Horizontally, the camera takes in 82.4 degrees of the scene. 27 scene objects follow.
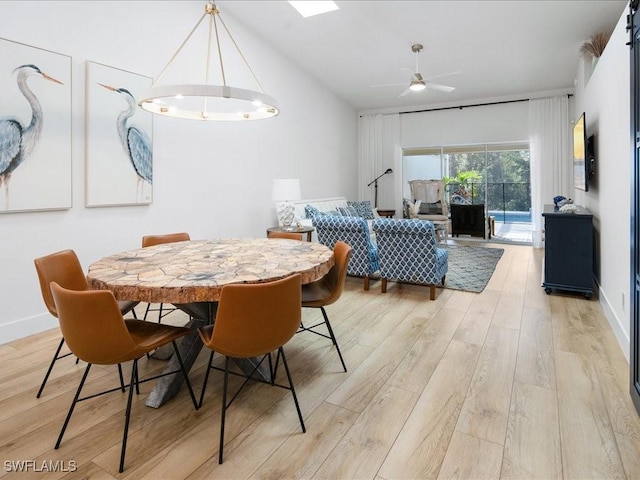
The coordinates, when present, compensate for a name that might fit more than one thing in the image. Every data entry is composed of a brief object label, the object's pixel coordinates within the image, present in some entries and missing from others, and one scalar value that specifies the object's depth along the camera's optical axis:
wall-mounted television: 3.90
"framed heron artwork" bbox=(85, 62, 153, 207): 3.23
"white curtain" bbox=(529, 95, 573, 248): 6.80
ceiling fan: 4.75
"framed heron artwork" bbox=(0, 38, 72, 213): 2.71
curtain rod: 7.13
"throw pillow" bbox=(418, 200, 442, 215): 7.62
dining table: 1.58
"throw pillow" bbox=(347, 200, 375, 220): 7.25
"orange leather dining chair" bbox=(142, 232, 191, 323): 2.94
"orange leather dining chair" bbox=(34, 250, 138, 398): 2.03
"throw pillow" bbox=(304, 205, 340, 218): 5.60
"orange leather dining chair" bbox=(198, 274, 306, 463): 1.52
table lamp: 4.92
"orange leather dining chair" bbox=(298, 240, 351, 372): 2.29
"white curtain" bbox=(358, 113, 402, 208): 8.45
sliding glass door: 7.39
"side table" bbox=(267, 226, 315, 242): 5.02
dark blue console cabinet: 3.63
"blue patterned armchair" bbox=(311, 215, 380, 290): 4.05
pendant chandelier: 2.11
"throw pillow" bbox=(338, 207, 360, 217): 6.37
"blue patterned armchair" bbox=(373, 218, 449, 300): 3.70
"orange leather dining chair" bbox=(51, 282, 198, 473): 1.46
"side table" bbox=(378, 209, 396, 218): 8.16
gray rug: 4.39
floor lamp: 8.58
